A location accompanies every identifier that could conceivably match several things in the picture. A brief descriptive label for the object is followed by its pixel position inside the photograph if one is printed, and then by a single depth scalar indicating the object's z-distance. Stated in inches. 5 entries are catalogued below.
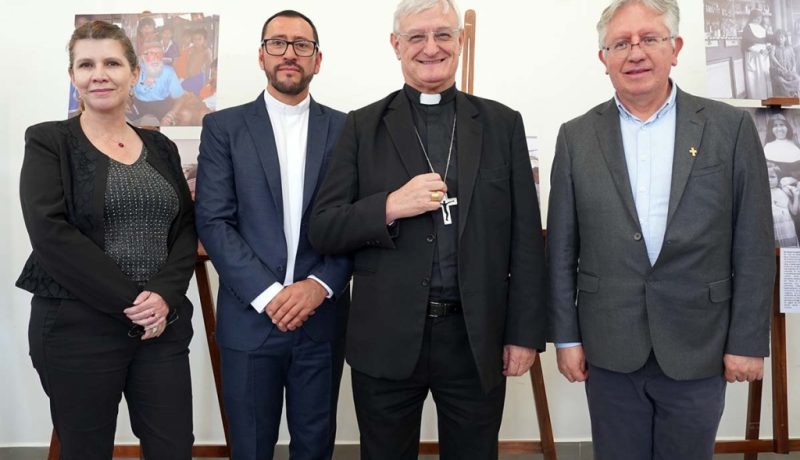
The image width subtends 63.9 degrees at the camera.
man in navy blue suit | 83.0
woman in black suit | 74.9
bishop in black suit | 69.6
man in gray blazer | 69.0
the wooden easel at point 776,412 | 106.6
